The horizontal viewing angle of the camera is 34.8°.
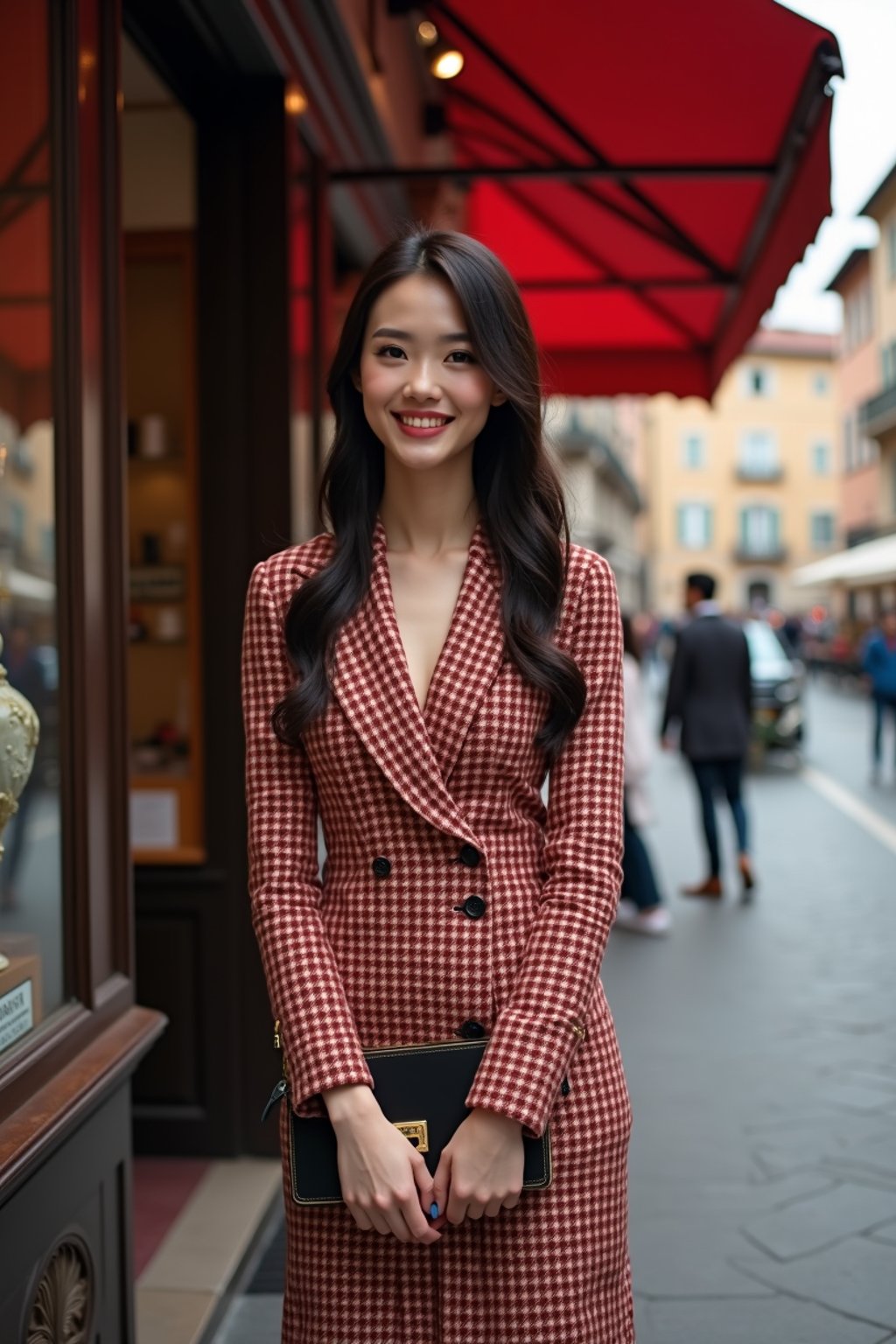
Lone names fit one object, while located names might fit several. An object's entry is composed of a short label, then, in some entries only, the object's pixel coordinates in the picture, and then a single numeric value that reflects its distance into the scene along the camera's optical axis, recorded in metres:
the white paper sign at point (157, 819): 4.65
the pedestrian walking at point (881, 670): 14.47
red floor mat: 4.03
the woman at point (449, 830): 1.83
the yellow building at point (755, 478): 69.06
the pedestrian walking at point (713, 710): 9.00
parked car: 16.52
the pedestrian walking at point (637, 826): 7.86
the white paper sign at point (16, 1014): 2.41
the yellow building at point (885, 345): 38.31
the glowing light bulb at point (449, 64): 5.77
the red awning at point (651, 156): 4.73
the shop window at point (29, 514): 2.55
